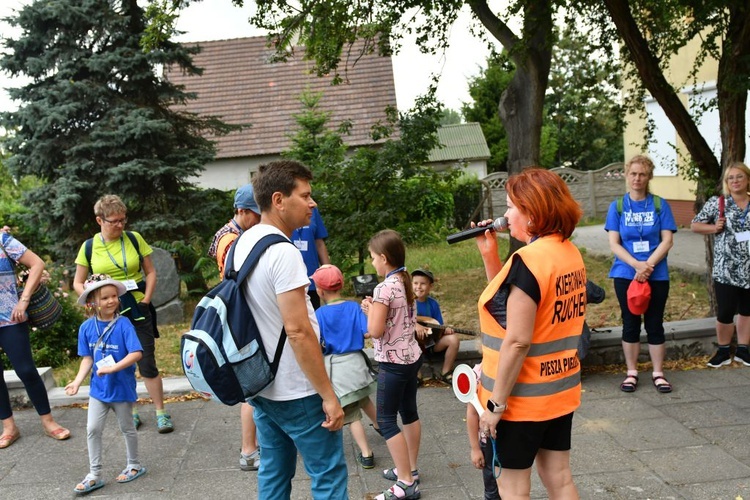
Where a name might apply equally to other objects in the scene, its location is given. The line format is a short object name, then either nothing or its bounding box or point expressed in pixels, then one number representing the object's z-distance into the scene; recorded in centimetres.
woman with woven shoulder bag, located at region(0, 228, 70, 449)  505
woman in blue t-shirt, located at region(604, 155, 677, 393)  552
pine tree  1088
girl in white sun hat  430
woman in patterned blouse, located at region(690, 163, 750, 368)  581
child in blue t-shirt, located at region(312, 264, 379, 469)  403
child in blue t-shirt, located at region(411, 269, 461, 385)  480
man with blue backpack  262
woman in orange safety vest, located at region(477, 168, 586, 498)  266
